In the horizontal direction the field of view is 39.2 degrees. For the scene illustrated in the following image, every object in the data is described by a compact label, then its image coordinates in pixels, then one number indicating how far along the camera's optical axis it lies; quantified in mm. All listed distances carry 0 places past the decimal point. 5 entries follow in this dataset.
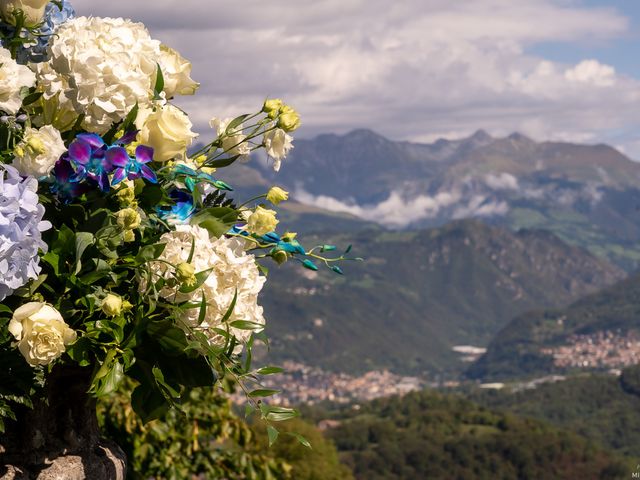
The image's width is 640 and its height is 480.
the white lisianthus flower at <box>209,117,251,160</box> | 3049
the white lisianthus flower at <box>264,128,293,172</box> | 2994
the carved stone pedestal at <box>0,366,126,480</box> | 2891
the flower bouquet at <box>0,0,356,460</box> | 2492
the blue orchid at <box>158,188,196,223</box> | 2793
